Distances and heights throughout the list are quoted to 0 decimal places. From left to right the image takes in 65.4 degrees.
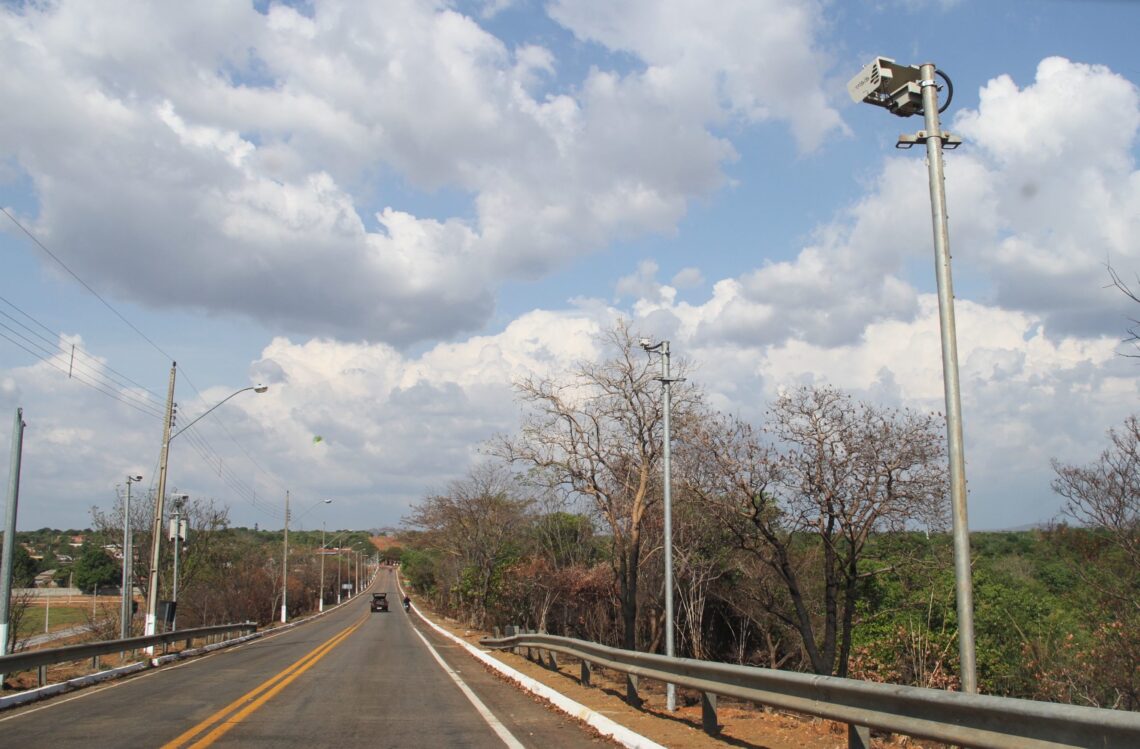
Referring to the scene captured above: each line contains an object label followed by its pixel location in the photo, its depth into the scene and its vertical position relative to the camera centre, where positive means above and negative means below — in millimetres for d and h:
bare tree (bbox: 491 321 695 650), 28250 +1620
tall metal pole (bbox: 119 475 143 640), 28766 -2450
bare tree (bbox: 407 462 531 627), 55281 -890
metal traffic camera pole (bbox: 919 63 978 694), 6828 +1128
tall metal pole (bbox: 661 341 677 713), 14930 -560
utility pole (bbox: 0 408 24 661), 19141 -178
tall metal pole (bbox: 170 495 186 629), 33406 -460
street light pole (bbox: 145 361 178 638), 27188 -380
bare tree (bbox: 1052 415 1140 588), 21797 +423
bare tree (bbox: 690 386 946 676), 22422 +679
